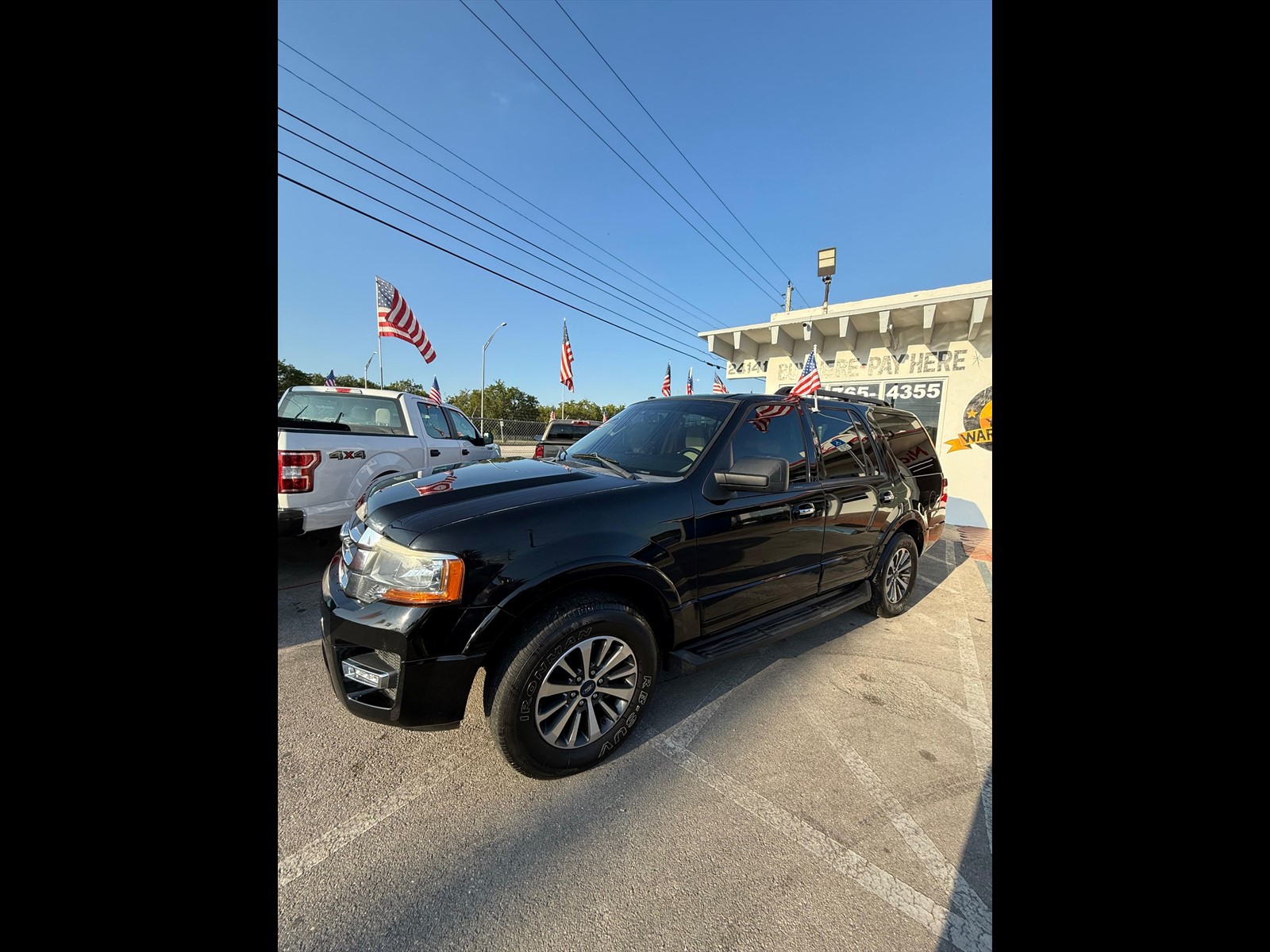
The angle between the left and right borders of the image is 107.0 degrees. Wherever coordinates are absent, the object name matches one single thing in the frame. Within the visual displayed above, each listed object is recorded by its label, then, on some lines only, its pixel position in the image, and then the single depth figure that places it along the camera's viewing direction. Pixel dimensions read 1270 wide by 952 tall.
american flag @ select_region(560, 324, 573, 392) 19.64
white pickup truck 4.82
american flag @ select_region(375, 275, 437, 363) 11.82
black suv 2.04
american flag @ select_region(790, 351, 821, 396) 8.15
